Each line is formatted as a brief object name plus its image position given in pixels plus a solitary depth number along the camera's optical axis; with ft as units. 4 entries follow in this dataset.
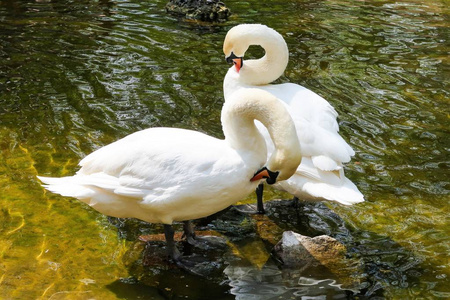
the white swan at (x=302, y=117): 16.72
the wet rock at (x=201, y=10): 39.75
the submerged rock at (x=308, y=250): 15.71
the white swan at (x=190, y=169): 14.48
